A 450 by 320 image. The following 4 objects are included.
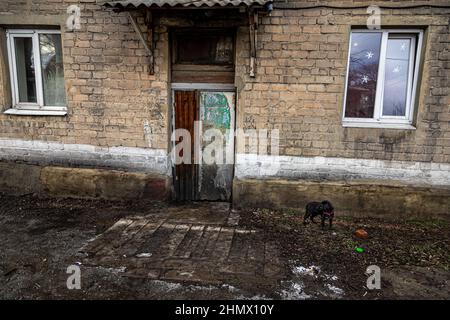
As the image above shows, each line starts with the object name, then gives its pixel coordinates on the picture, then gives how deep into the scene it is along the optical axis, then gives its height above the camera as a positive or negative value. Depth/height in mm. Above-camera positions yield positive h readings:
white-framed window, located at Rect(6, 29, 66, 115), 5703 +607
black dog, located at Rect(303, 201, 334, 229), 4707 -1421
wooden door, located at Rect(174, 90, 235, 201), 5551 -556
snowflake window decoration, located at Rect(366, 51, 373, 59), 5051 +872
